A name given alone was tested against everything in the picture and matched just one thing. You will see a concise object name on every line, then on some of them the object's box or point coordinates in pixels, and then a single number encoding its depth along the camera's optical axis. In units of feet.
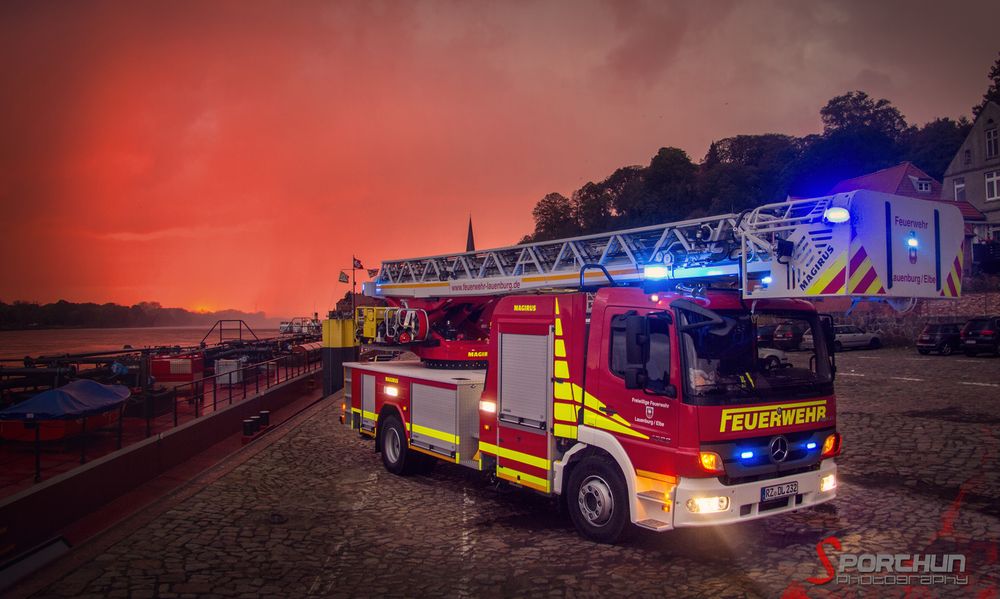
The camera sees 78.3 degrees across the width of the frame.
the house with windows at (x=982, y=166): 147.74
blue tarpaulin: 30.32
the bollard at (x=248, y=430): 44.38
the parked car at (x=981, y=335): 85.76
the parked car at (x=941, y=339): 94.07
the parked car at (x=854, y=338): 116.26
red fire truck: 19.52
